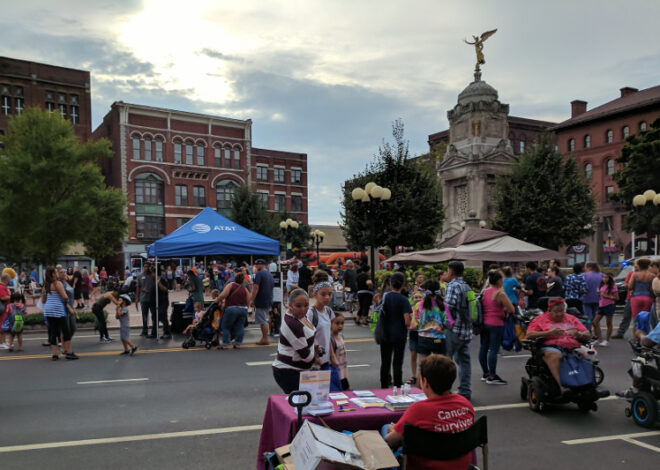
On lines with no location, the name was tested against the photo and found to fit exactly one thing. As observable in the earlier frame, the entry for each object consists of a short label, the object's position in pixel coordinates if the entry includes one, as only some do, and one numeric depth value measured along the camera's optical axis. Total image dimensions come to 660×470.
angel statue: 33.66
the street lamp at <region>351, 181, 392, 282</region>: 19.36
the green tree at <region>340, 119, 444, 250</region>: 29.08
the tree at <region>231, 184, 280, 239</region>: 44.94
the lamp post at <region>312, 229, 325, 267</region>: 32.82
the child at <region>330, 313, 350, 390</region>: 6.66
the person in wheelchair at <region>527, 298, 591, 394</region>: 6.79
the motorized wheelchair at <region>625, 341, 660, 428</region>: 6.25
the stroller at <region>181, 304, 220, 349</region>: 12.70
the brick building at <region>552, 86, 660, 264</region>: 53.00
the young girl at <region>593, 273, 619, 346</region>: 12.60
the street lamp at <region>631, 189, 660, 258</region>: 21.61
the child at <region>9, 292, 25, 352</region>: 12.30
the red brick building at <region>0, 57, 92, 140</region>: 45.47
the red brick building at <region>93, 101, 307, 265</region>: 49.94
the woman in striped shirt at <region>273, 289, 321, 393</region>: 5.37
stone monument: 31.83
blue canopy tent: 15.09
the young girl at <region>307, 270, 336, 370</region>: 6.05
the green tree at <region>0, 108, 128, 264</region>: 27.98
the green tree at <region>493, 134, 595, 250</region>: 31.38
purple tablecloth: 4.21
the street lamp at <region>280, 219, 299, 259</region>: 30.82
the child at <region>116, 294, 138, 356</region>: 11.75
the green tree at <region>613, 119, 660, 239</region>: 32.59
